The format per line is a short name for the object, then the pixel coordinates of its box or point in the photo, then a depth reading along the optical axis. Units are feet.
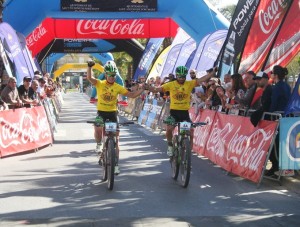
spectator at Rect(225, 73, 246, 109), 35.69
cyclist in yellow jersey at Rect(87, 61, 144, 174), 29.09
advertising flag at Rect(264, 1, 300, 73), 34.86
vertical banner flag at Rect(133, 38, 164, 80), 93.61
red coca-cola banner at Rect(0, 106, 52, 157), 38.73
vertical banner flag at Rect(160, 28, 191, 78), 74.54
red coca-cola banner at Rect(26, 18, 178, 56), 72.33
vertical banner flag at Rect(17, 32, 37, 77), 58.44
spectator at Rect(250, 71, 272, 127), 29.58
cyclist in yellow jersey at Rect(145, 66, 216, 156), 30.91
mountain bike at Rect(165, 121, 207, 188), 27.32
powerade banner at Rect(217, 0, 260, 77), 42.25
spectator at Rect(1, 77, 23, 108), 41.98
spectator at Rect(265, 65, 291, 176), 29.53
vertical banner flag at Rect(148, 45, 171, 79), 86.76
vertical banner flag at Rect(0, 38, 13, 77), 50.37
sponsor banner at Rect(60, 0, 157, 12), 60.13
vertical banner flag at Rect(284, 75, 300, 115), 28.40
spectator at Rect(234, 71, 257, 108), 33.53
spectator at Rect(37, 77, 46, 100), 55.01
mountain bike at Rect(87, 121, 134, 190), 26.32
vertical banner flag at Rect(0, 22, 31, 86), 52.44
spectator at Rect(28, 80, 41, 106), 50.75
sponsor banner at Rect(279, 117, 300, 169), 27.78
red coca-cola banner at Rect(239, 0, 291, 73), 38.04
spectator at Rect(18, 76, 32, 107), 47.81
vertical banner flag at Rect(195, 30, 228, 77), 55.72
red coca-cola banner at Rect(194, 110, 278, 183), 28.45
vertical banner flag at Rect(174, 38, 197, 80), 70.42
